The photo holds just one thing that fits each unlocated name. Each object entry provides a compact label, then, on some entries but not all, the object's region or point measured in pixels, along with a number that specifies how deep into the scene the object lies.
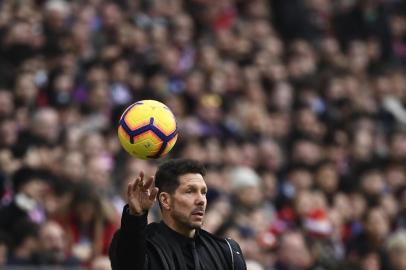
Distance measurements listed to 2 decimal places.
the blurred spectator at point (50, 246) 19.34
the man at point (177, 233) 12.45
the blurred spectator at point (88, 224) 20.70
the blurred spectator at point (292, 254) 21.67
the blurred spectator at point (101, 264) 18.11
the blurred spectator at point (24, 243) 19.47
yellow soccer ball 13.70
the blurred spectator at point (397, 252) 23.64
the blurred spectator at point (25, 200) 19.75
